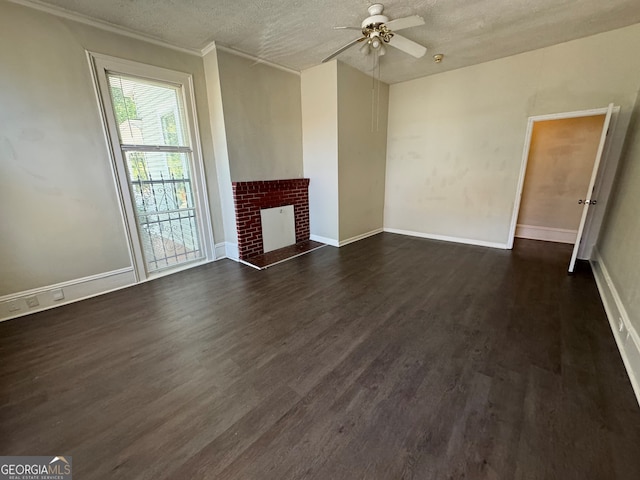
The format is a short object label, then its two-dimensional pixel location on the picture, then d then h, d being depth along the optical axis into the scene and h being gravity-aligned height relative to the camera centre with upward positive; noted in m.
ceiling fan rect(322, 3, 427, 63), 2.41 +1.32
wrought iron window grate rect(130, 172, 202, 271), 3.35 -0.61
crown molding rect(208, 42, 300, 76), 3.36 +1.59
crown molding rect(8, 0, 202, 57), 2.41 +1.54
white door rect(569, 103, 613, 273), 2.92 -0.24
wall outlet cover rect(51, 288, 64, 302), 2.79 -1.24
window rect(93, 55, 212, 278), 3.02 +0.17
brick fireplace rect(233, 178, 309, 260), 3.92 -0.47
